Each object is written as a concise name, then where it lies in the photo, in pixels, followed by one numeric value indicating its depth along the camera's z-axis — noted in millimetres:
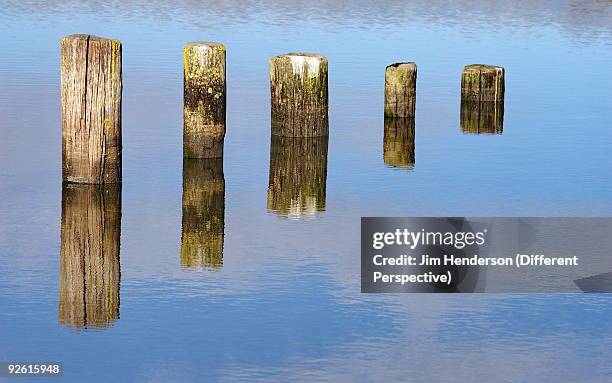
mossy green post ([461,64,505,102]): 23516
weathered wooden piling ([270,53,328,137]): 19375
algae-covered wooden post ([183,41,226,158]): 18125
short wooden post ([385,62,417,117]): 21609
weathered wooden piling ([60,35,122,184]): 16250
